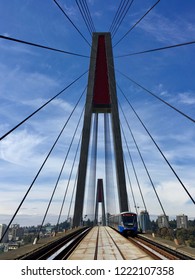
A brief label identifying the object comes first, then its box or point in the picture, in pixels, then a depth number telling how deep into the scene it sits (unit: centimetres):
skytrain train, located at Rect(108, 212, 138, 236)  2259
